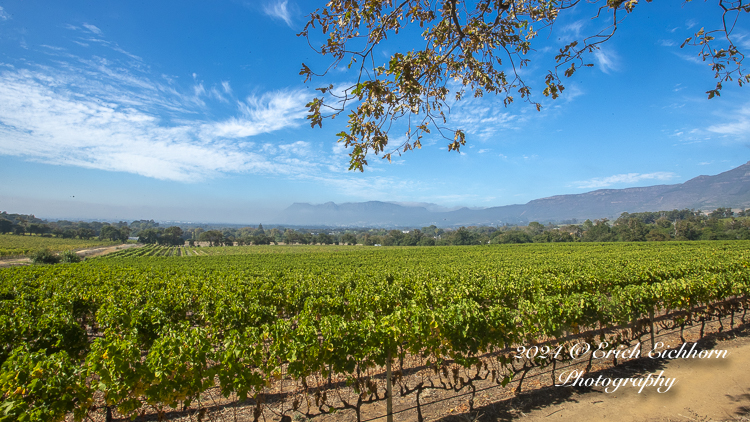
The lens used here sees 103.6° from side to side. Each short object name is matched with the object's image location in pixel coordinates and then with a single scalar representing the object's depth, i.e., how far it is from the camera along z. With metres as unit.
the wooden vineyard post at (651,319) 7.95
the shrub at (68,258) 54.29
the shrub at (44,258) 51.70
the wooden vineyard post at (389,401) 4.93
